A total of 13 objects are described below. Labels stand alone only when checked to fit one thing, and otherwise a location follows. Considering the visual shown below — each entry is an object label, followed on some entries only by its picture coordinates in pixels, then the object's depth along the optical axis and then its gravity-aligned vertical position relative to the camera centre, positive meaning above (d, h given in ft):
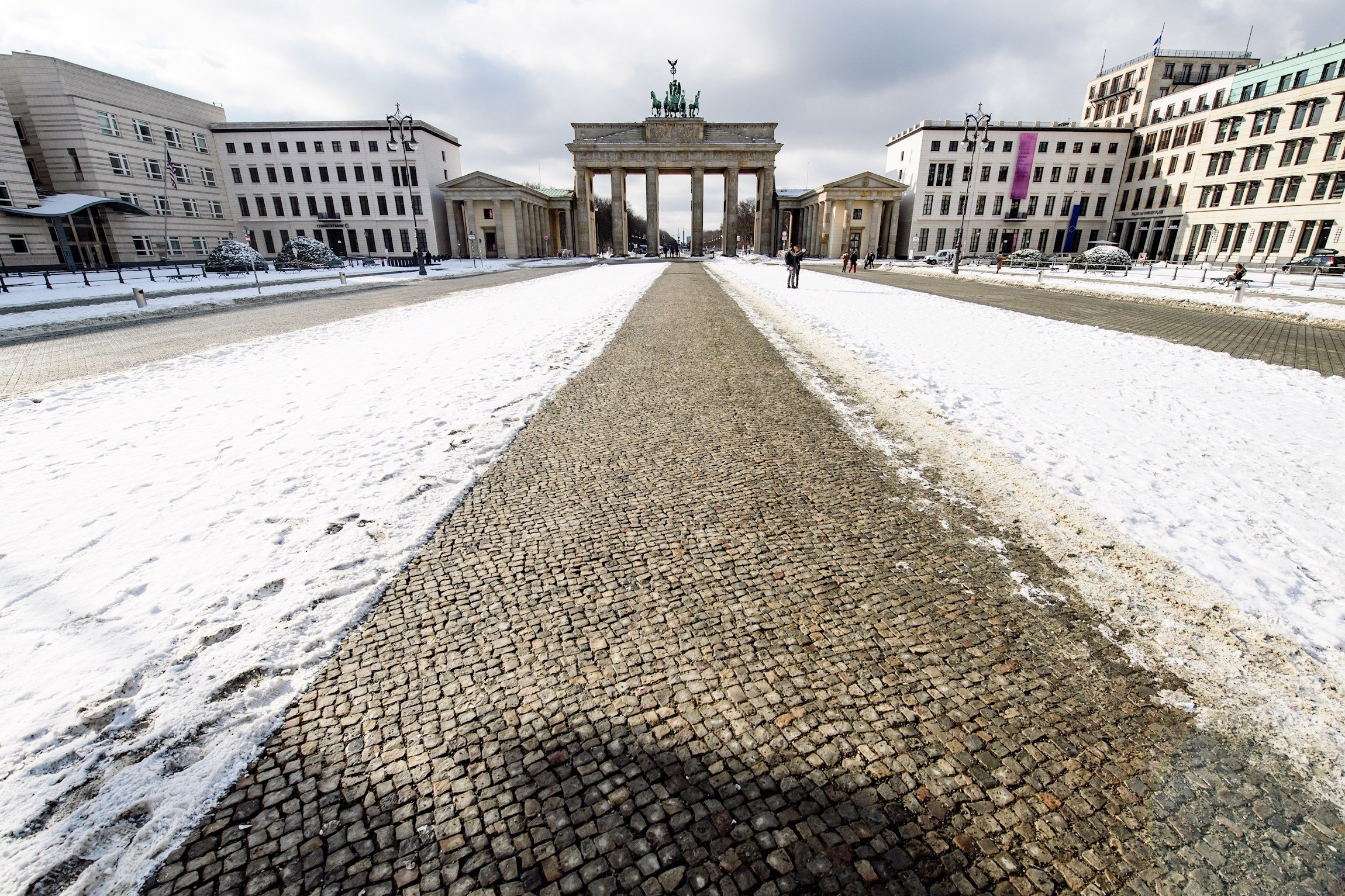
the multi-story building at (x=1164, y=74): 243.19 +69.77
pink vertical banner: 246.06 +34.23
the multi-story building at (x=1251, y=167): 154.20 +23.57
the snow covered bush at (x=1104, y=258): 144.05 -2.38
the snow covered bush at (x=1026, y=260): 169.58 -2.70
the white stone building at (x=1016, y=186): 247.29 +26.35
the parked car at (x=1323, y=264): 115.03 -3.78
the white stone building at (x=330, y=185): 237.86 +29.73
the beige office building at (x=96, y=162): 141.49 +26.52
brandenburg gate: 251.39 +40.48
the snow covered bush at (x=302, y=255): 143.13 +1.37
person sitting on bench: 87.40 -4.34
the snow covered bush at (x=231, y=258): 121.60 +0.74
